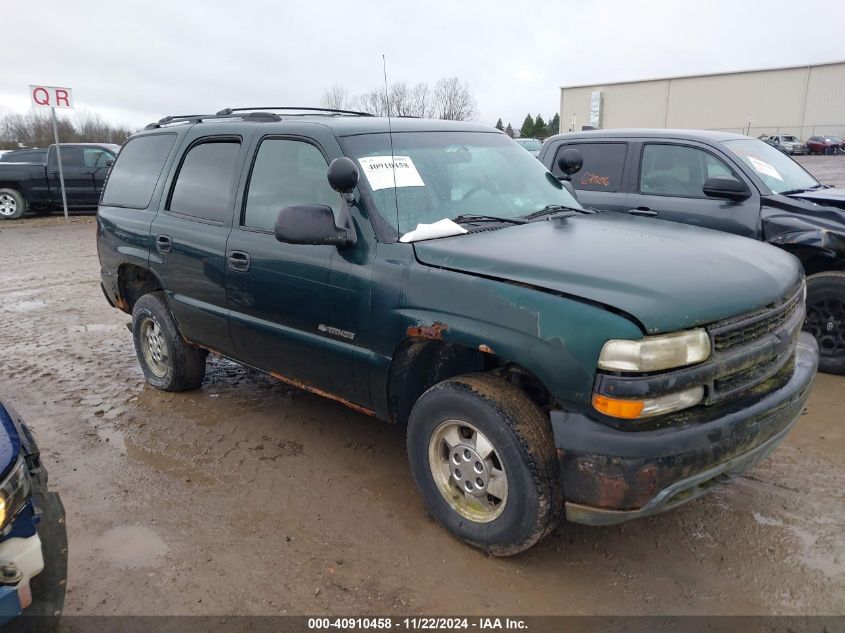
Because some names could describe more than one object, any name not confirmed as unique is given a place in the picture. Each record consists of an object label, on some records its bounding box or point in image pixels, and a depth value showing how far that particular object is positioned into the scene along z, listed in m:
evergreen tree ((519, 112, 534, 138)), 66.38
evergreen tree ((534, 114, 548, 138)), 67.38
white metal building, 50.50
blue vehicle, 1.96
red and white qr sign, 13.65
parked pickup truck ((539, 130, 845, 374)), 4.93
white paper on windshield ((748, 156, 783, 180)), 5.43
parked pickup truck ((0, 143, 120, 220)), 14.77
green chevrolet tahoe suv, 2.40
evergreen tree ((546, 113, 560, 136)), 69.14
